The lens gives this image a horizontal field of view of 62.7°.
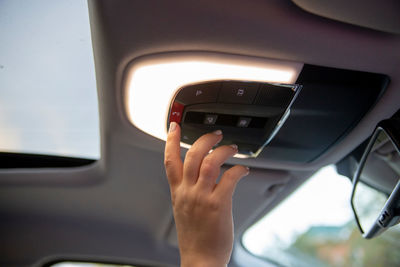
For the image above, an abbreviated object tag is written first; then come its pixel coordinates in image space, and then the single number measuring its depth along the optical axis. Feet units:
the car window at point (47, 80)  2.77
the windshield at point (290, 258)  4.82
